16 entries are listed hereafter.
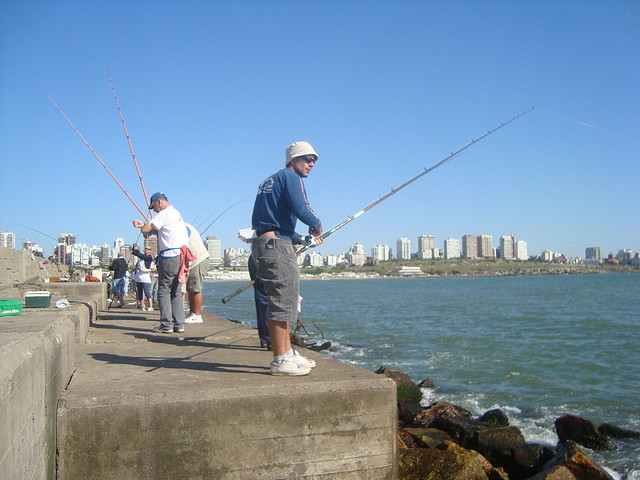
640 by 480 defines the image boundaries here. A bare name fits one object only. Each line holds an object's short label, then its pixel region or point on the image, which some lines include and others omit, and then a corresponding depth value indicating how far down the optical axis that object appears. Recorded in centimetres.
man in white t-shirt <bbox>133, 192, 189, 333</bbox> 600
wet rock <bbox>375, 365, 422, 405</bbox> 882
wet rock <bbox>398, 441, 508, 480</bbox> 420
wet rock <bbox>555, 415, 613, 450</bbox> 718
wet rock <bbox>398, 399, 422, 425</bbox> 781
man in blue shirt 354
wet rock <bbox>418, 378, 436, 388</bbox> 1059
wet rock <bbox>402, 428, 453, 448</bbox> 602
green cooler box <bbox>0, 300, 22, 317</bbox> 352
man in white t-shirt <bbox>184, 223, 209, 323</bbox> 722
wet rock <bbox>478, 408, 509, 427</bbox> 792
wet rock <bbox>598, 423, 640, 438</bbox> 764
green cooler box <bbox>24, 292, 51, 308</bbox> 446
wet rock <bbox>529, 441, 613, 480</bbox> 481
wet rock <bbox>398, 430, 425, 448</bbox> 591
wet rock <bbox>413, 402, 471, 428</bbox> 753
